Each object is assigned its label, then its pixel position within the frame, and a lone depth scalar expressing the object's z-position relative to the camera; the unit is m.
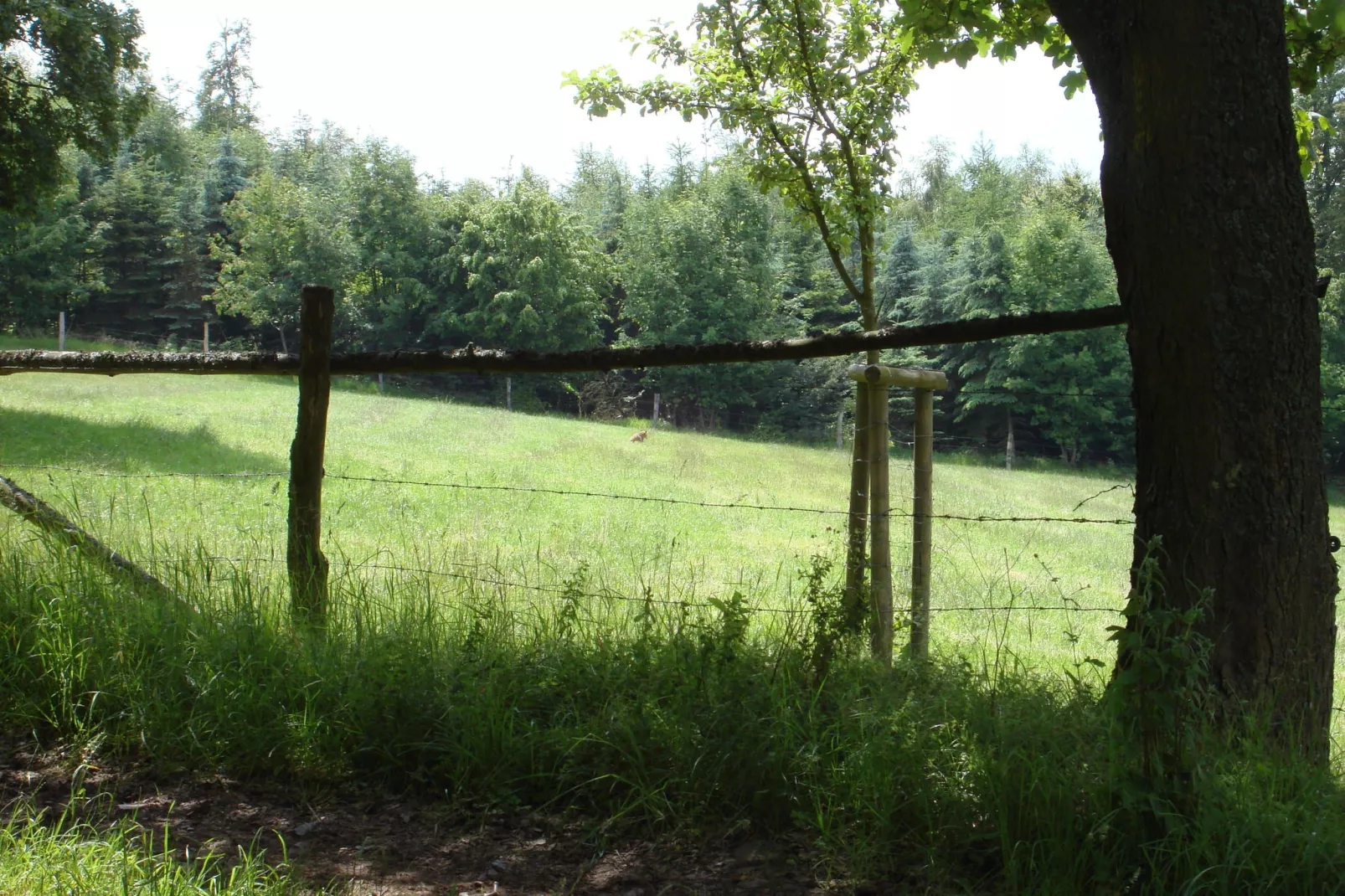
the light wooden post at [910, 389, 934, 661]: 5.19
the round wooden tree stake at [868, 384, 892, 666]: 4.97
